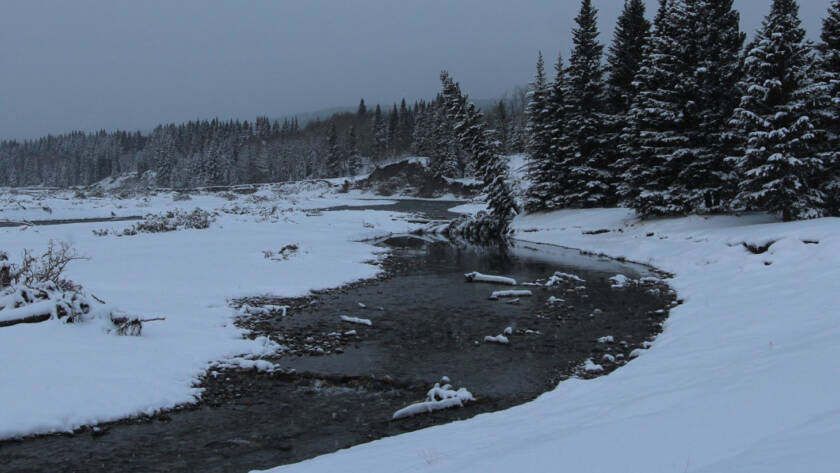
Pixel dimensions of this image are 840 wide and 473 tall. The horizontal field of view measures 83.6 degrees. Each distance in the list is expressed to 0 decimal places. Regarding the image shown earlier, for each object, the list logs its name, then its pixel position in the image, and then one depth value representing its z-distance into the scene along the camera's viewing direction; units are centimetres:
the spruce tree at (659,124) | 2708
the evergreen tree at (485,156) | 3531
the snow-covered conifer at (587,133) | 3650
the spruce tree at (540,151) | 3881
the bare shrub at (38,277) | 1020
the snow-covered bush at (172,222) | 2956
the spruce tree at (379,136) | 13862
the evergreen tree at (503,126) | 10944
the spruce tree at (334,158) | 13175
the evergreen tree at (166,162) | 14575
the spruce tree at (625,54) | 3556
